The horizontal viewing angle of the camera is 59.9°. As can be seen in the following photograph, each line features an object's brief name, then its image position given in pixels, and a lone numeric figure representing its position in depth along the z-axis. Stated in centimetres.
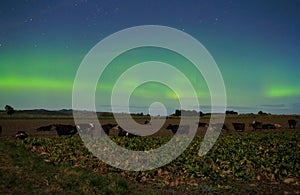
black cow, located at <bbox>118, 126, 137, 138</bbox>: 2611
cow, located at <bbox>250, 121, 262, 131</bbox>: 3953
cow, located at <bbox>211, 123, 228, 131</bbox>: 3638
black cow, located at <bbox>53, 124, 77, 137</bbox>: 3065
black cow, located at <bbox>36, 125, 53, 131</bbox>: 3531
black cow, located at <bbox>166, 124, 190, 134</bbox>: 3400
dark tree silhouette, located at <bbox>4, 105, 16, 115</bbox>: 8677
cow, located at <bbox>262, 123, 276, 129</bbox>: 4009
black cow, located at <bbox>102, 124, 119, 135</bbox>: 3029
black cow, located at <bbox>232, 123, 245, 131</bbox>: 3765
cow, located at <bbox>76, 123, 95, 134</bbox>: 2926
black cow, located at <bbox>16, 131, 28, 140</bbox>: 2701
